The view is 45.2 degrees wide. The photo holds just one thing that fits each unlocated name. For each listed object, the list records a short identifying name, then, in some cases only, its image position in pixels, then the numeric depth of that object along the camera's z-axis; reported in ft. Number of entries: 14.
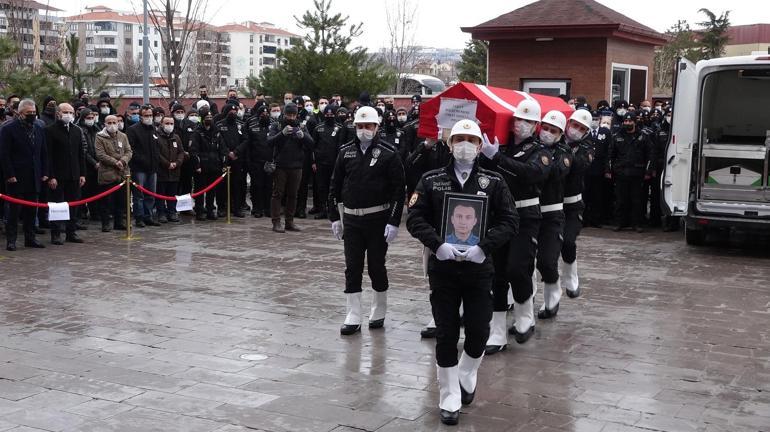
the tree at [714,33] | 156.76
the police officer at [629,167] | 50.11
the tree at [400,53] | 139.74
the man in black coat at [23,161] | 41.22
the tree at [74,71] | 61.98
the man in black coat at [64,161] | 43.11
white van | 41.60
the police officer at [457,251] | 19.57
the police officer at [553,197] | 26.27
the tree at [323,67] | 74.28
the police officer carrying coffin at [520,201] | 24.44
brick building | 71.56
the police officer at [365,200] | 26.89
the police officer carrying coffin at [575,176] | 29.12
